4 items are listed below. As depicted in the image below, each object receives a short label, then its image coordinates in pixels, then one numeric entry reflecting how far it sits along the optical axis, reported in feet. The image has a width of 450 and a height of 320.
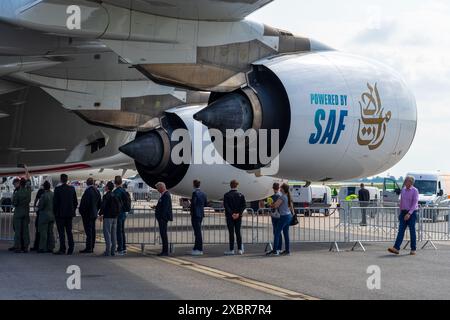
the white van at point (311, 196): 135.13
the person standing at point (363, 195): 98.94
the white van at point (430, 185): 133.23
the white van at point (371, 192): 166.36
